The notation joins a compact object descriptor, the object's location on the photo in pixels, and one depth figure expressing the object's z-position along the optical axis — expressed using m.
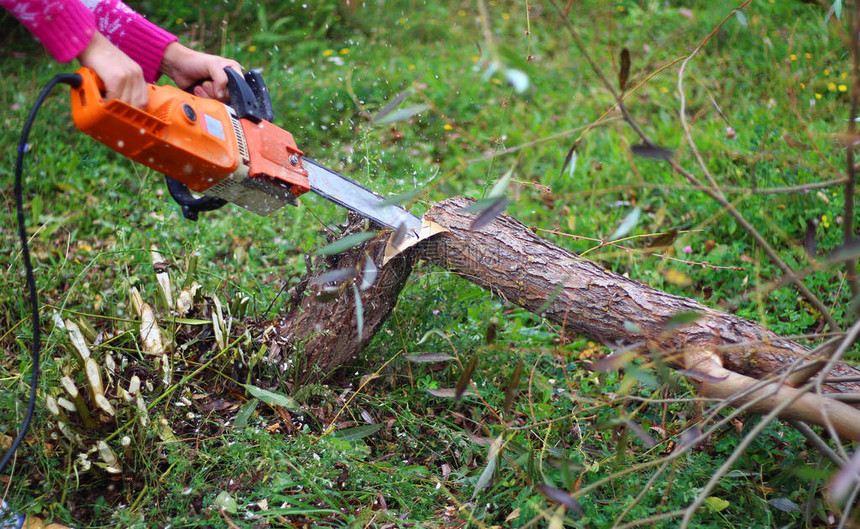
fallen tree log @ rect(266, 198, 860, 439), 1.79
